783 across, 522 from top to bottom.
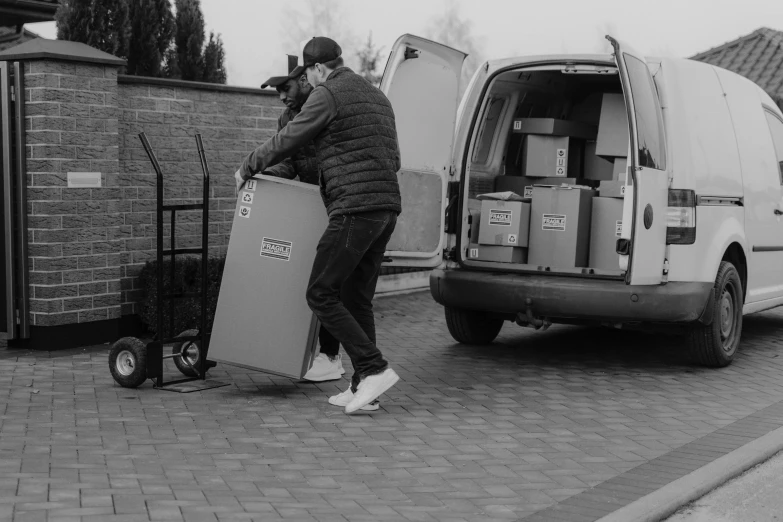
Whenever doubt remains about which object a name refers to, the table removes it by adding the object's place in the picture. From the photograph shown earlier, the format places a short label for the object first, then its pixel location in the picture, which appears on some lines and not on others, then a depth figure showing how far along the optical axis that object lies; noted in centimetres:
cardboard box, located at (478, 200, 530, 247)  788
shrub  857
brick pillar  786
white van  716
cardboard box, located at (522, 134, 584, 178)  849
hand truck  657
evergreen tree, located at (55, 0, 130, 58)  1095
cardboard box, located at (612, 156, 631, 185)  812
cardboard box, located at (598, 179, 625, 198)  787
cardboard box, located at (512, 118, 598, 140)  841
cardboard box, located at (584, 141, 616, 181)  864
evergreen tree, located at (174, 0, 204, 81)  1241
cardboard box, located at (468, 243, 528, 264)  791
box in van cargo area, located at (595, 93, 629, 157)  818
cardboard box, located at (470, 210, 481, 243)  809
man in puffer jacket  618
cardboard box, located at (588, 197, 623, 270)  777
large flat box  646
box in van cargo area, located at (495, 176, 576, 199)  851
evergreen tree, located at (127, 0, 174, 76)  1178
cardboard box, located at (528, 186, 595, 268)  775
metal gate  783
